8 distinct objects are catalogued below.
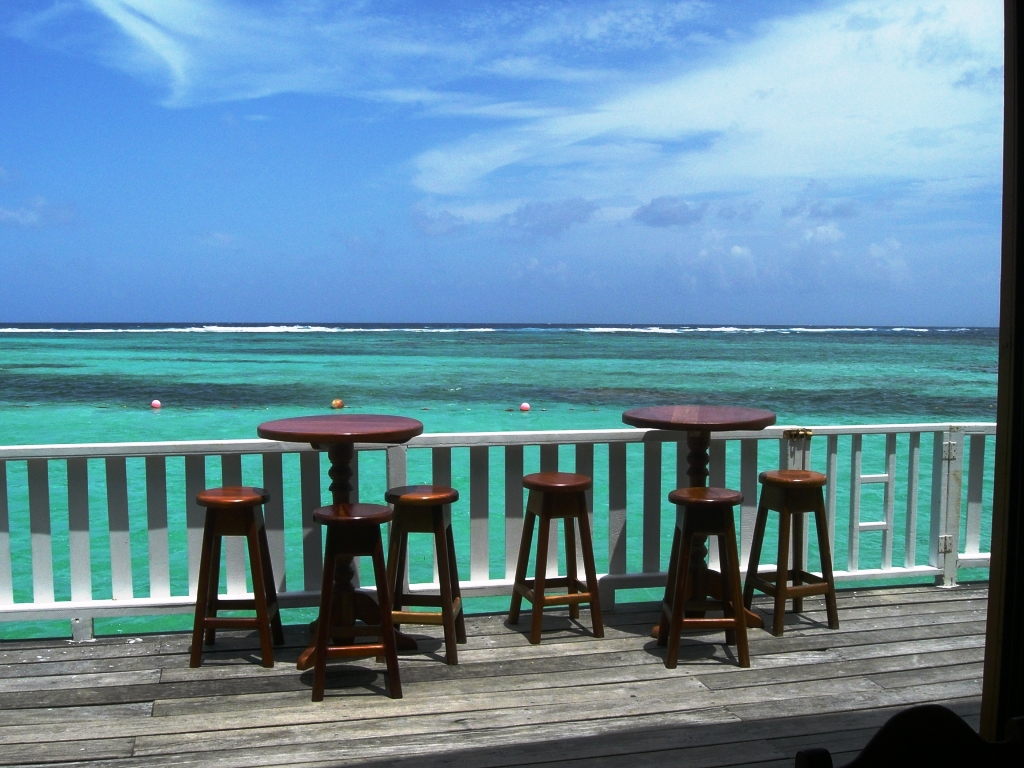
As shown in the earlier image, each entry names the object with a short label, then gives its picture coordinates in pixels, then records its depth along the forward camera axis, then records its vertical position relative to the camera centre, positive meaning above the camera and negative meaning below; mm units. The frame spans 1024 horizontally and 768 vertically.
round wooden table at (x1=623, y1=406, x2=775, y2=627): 3732 -438
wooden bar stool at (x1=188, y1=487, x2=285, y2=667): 3473 -871
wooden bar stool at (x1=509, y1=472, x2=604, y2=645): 3758 -877
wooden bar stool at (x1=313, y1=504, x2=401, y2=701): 3201 -927
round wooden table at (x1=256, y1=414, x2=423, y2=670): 3355 -439
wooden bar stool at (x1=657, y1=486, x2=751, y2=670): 3527 -925
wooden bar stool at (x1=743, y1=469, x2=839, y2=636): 3891 -897
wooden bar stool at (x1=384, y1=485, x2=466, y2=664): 3541 -848
